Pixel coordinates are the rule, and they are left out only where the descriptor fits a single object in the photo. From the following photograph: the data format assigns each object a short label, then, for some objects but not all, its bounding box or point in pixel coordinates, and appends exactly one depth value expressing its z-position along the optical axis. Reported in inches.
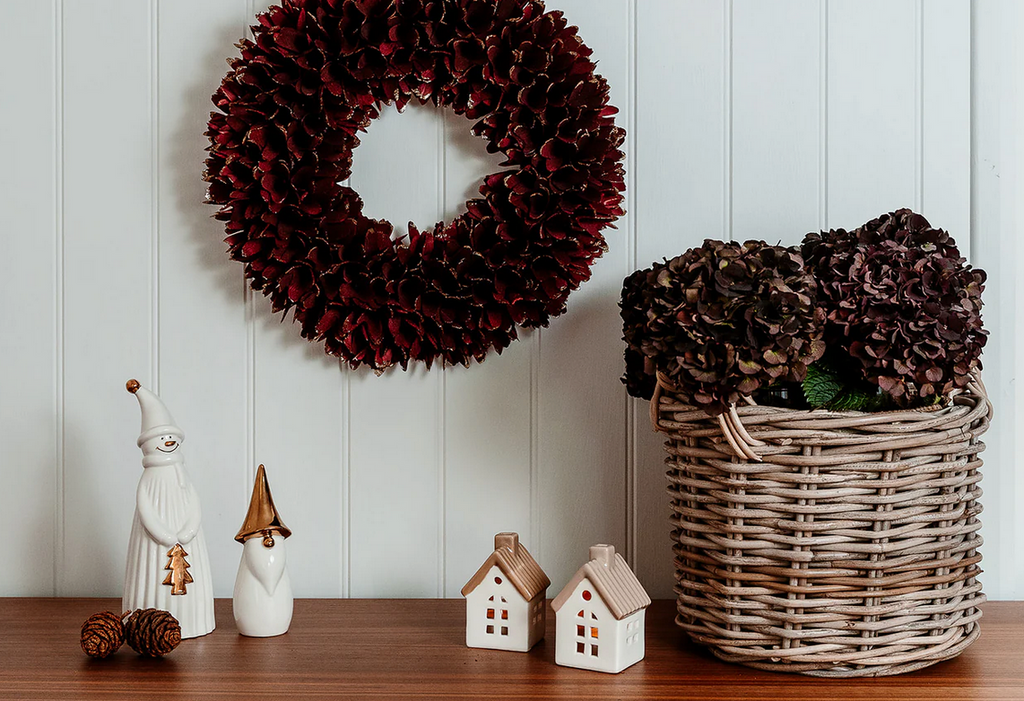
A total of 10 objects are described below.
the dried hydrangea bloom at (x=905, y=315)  31.0
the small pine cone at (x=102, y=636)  33.9
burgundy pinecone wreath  39.4
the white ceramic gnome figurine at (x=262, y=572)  36.7
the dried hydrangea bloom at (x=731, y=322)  30.0
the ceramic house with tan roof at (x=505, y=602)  35.2
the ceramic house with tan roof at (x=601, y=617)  32.7
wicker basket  31.4
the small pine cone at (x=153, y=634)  33.9
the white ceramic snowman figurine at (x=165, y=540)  36.8
